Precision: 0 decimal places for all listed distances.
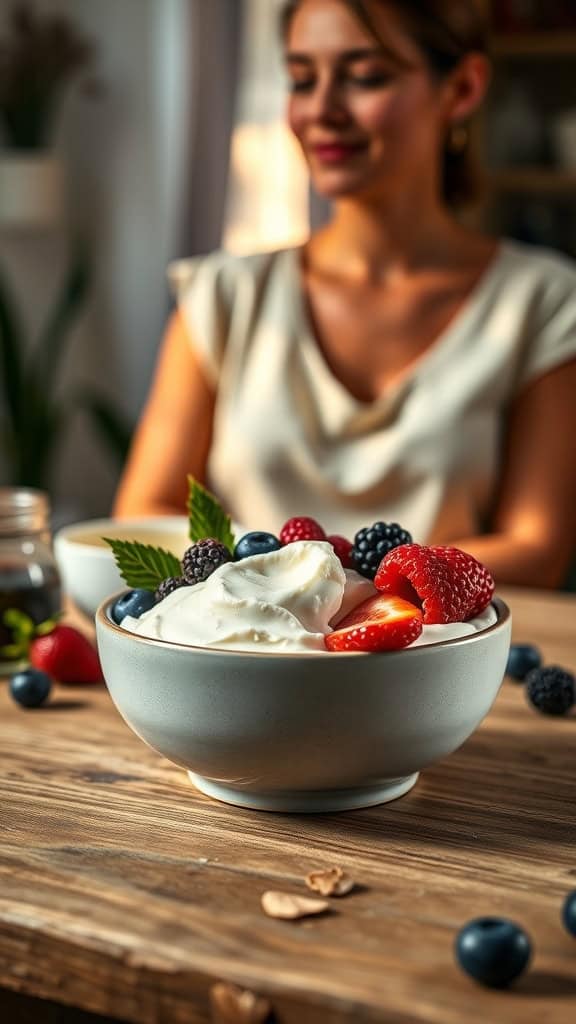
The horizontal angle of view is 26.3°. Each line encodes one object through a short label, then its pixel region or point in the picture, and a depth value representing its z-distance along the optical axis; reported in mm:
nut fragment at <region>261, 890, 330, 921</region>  689
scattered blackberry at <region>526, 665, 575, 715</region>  1062
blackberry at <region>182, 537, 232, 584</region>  864
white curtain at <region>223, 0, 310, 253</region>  4223
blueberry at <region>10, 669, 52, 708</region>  1090
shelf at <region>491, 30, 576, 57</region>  4066
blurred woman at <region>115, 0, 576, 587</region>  1913
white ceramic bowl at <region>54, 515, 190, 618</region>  1200
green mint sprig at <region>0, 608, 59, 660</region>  1198
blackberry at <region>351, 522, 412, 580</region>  897
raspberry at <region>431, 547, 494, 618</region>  838
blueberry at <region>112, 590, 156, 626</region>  887
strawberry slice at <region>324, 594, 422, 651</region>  765
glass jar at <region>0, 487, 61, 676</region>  1212
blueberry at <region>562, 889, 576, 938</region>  668
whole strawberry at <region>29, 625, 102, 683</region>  1146
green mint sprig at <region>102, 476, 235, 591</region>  934
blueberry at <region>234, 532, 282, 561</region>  893
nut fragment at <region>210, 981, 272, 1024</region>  618
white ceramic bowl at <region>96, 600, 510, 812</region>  765
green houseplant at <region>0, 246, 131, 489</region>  4066
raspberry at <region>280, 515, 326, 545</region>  938
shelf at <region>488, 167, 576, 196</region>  4078
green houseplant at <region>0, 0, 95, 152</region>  4234
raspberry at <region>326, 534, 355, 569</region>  926
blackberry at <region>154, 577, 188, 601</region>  883
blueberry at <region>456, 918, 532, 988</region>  611
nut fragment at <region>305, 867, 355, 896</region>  722
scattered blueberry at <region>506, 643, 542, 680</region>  1168
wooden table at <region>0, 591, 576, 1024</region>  625
